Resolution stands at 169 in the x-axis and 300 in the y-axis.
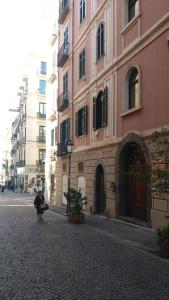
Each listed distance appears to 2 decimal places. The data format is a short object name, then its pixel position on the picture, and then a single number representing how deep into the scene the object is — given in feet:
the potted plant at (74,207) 34.05
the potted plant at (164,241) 19.00
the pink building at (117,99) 27.87
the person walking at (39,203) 36.45
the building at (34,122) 122.13
